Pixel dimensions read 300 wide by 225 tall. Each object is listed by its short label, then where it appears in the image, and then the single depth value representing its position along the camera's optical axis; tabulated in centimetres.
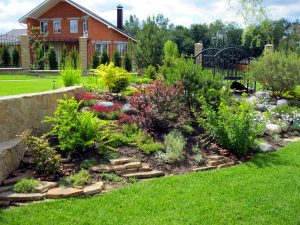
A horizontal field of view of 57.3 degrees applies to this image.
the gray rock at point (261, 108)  685
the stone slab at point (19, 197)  305
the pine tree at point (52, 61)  1535
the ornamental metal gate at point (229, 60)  904
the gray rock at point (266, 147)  472
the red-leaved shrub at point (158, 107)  470
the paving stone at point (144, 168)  382
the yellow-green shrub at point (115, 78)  624
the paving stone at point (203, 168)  399
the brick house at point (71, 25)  2315
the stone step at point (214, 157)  429
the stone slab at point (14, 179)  333
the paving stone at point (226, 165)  415
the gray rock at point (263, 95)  753
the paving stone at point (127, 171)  370
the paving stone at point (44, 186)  319
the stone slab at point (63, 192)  313
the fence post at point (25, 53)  1416
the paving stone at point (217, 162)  417
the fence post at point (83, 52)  1406
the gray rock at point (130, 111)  517
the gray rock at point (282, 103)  711
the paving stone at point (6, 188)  318
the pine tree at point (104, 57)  1572
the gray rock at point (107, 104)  520
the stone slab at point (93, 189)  322
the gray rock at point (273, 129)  561
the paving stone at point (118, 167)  372
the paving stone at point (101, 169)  365
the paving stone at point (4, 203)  301
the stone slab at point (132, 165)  380
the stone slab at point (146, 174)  368
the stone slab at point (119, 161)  382
